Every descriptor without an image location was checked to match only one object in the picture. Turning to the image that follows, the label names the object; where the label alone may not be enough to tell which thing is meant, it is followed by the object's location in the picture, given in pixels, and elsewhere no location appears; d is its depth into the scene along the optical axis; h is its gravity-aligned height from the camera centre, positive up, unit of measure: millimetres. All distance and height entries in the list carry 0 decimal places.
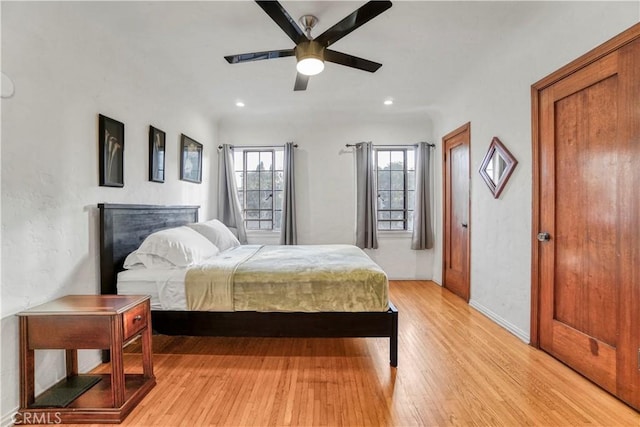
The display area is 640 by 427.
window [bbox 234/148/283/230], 4969 +379
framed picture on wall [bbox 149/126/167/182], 2893 +557
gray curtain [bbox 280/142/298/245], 4609 +53
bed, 2178 -838
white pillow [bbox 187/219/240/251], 3253 -280
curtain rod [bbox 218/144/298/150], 4818 +1015
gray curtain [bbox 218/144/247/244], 4660 +170
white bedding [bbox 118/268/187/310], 2209 -577
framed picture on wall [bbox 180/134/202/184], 3562 +626
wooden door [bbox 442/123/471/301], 3686 -56
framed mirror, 2781 +410
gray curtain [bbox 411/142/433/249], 4598 +151
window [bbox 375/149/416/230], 4891 +295
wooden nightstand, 1624 -750
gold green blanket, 2180 -600
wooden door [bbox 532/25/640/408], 1709 -65
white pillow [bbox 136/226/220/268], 2354 -342
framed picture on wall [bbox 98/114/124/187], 2264 +458
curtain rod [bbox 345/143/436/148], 4705 +998
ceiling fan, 1744 +1150
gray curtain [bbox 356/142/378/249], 4598 +140
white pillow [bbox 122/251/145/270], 2371 -422
